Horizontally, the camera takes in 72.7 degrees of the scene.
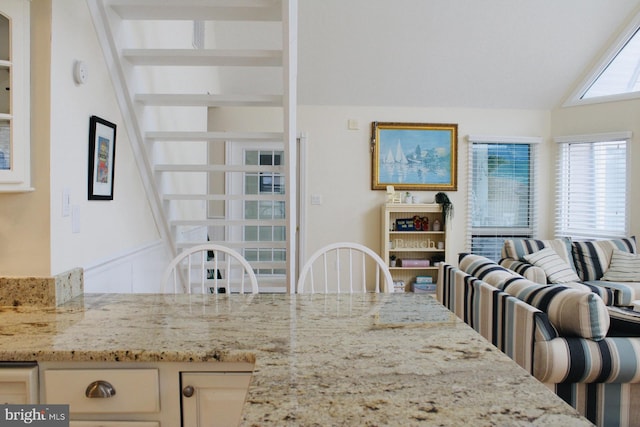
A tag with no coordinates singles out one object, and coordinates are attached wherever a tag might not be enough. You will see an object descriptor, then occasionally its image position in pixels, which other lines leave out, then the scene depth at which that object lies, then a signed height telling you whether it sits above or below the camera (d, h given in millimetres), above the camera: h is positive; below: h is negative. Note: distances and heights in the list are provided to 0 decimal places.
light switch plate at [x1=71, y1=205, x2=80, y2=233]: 1760 -64
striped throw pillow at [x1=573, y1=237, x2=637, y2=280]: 4332 -475
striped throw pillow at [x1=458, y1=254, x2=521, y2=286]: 2586 -406
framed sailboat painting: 5141 +599
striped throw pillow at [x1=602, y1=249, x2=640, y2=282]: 4172 -584
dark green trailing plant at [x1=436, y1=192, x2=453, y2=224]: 4945 -24
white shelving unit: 4949 -418
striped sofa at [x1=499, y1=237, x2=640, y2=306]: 4160 -512
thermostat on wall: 1760 +535
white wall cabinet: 1489 +374
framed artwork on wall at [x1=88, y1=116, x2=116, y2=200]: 1885 +209
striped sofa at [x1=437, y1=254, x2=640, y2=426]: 1875 -629
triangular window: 4660 +1493
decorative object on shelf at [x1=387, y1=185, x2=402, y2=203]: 5043 +126
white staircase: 2059 +689
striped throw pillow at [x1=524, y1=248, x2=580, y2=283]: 4125 -560
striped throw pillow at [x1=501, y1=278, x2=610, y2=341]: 1882 -461
